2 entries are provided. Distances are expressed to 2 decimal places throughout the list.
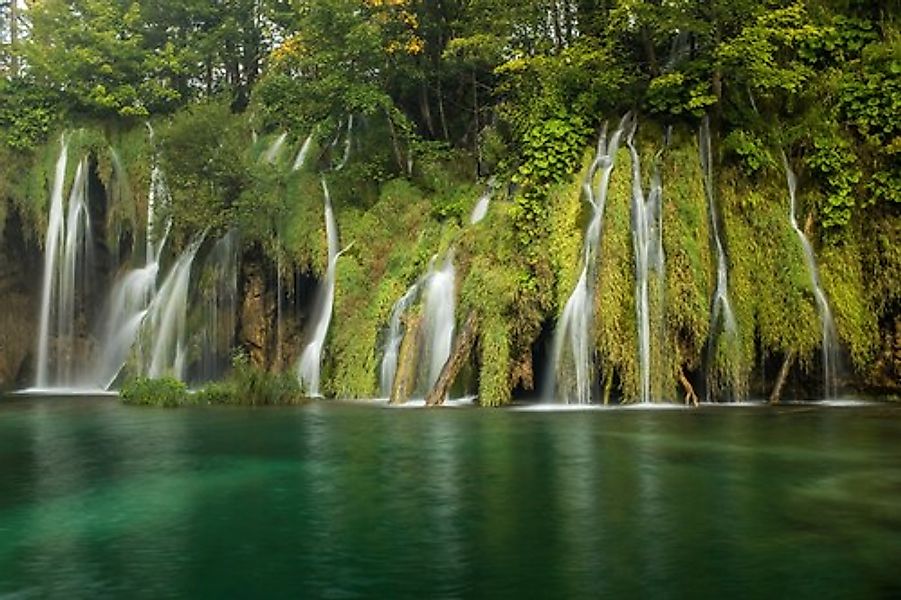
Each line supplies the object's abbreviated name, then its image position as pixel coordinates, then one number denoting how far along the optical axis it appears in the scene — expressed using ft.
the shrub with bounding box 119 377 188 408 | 64.64
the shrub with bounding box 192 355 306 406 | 63.67
